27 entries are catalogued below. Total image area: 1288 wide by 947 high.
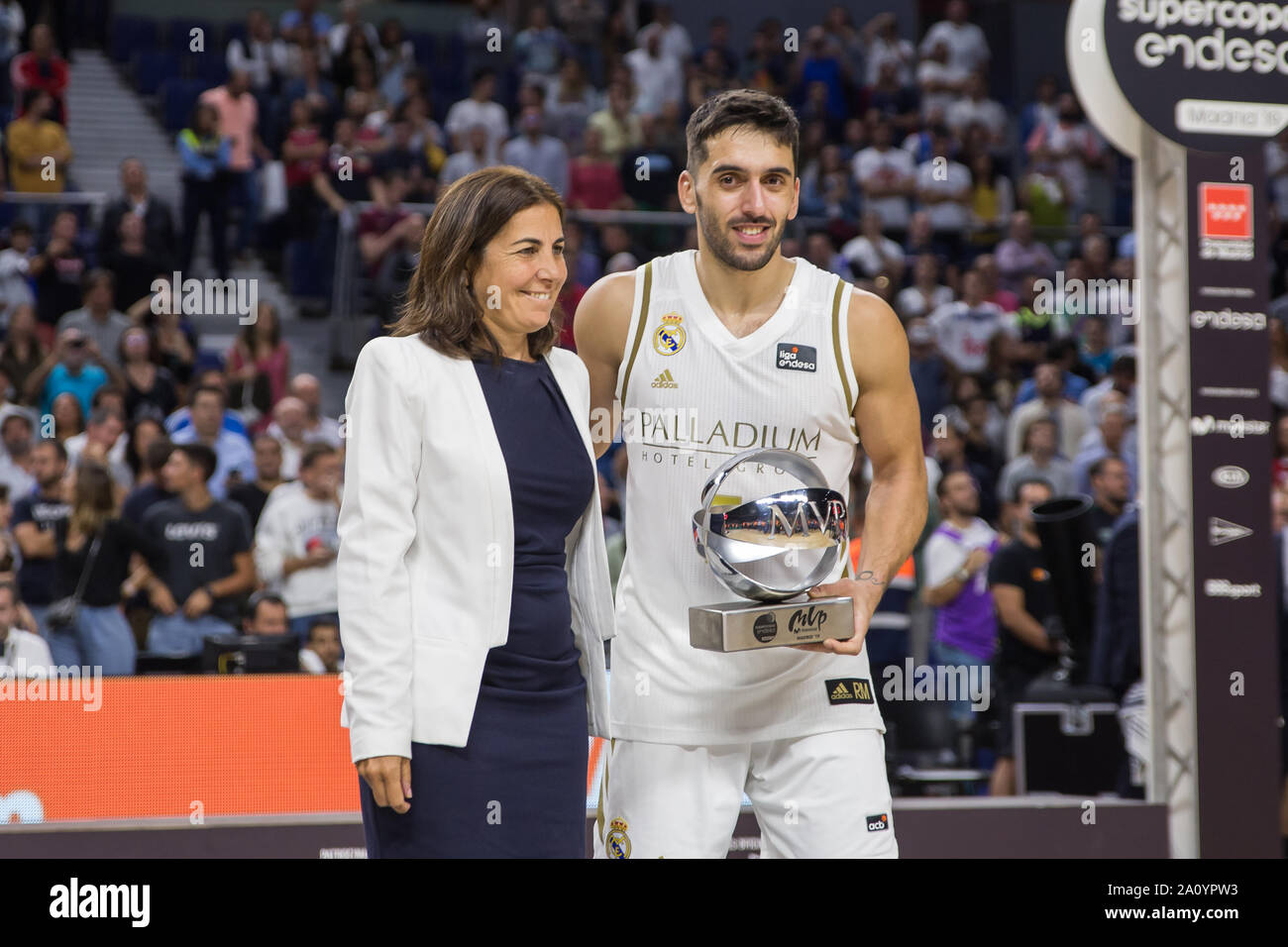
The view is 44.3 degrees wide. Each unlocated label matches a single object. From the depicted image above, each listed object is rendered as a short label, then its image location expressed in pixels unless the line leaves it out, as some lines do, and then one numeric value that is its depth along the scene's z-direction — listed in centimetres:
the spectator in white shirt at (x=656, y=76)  1286
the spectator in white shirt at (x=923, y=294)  1107
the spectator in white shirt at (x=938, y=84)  1410
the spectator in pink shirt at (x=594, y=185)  1131
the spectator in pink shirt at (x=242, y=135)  1100
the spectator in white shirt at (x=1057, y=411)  980
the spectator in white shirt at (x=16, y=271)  962
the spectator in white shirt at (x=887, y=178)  1229
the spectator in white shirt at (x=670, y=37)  1328
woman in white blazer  280
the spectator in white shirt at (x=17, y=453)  811
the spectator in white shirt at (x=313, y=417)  859
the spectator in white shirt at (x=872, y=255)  1136
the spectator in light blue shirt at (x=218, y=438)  840
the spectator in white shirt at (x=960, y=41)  1444
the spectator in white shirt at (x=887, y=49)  1411
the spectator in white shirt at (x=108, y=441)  827
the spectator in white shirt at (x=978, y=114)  1362
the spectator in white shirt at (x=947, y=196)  1228
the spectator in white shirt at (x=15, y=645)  616
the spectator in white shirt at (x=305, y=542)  754
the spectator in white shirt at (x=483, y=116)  1166
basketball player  331
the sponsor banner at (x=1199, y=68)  589
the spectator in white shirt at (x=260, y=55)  1202
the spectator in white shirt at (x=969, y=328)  1084
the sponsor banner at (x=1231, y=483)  602
